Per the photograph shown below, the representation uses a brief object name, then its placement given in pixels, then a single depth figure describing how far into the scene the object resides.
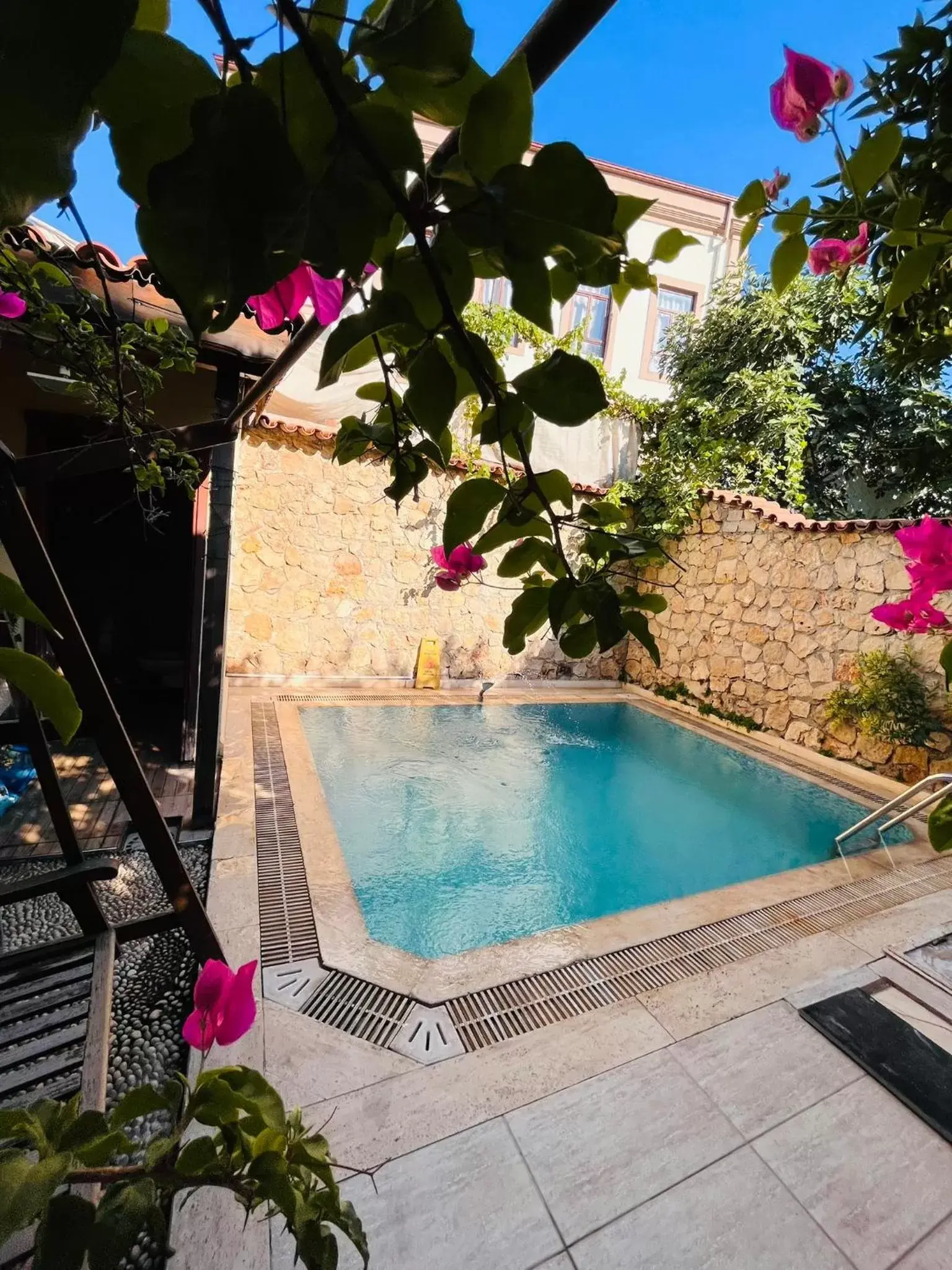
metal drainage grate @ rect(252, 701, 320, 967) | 2.41
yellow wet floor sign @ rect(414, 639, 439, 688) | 7.03
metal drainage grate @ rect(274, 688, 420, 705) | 6.00
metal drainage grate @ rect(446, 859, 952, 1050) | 2.13
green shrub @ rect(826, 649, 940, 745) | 4.87
